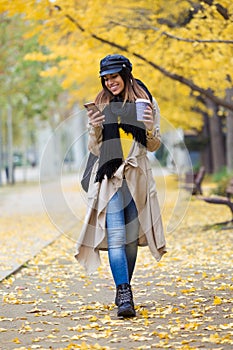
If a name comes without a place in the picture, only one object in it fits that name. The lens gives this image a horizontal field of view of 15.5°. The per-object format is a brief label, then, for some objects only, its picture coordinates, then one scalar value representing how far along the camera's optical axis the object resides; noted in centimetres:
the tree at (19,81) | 2728
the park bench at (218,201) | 1318
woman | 646
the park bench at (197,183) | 2115
